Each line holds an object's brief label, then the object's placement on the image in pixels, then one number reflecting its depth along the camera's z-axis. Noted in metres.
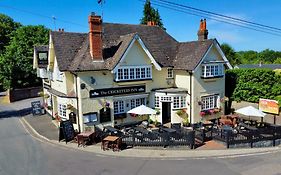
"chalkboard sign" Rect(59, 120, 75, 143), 19.34
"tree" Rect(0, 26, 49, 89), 42.94
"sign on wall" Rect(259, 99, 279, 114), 21.77
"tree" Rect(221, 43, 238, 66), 73.07
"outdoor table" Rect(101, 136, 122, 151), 17.73
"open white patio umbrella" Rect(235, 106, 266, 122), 20.70
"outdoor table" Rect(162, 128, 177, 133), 19.20
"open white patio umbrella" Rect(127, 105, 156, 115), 20.93
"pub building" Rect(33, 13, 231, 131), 21.28
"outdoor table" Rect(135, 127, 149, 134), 19.47
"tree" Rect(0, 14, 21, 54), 61.84
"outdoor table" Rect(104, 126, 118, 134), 19.31
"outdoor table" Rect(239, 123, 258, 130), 20.10
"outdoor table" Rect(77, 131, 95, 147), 18.64
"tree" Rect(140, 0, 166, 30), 53.19
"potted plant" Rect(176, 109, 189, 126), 24.06
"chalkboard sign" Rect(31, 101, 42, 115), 29.09
